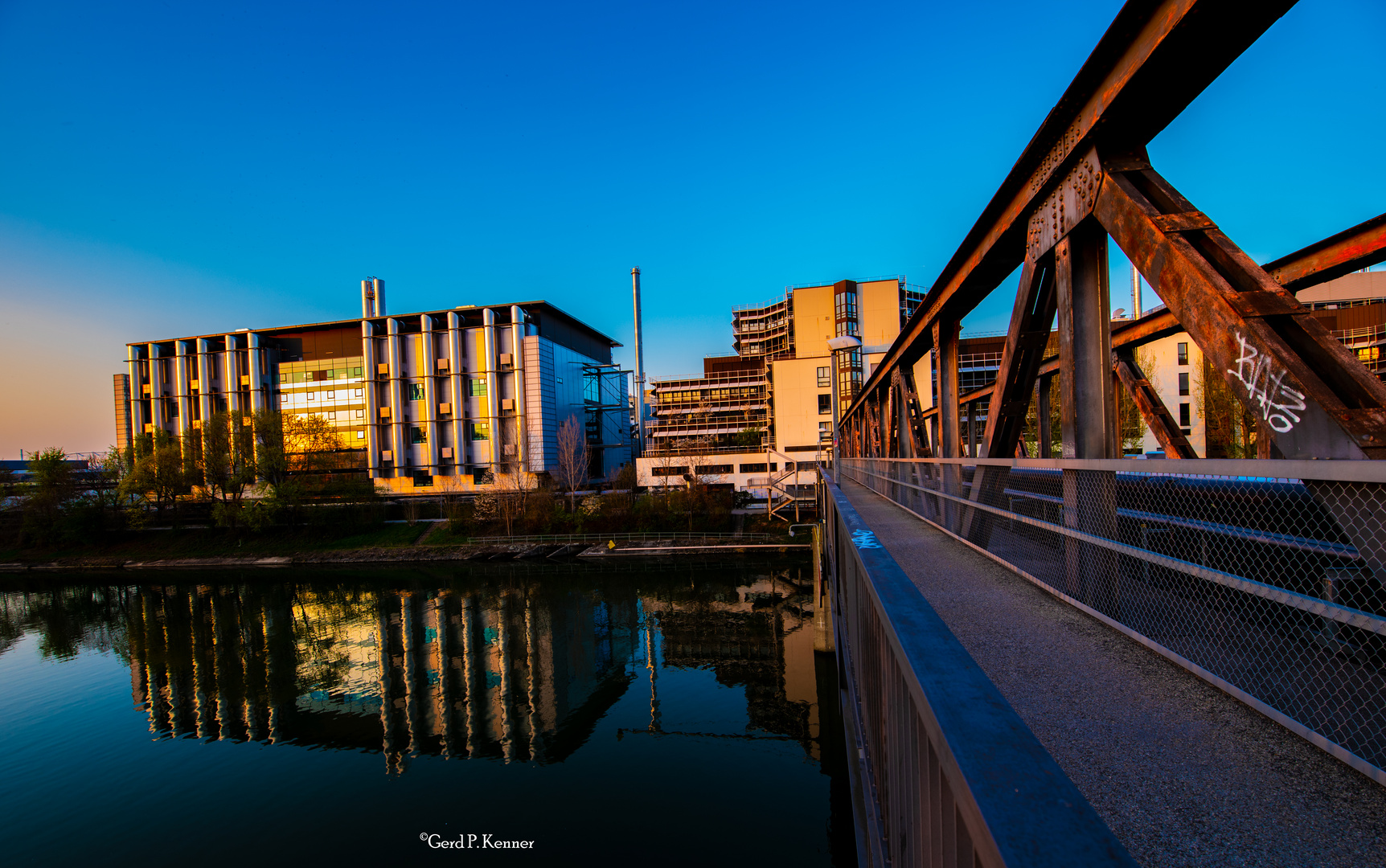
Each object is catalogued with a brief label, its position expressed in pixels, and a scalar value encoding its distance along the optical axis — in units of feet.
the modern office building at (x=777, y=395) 189.06
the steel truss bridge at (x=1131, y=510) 4.91
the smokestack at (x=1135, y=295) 181.16
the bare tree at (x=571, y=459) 169.89
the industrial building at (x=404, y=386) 180.55
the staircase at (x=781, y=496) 135.77
